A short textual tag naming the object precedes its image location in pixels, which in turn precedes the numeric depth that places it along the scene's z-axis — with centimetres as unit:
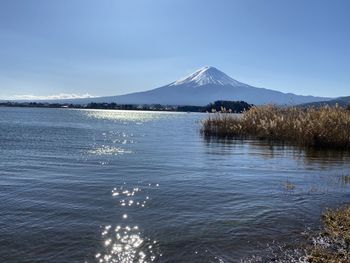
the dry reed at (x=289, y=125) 2527
